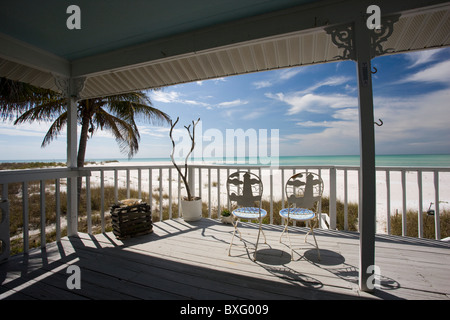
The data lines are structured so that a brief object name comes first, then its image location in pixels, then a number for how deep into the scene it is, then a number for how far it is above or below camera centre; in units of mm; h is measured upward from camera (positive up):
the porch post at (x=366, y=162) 1568 -3
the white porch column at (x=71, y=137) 2783 +404
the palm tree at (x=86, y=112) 4926 +1514
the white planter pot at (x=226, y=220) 3353 -961
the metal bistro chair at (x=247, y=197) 2139 -371
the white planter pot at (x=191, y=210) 3471 -811
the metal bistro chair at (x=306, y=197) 2055 -365
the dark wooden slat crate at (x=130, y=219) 2666 -759
